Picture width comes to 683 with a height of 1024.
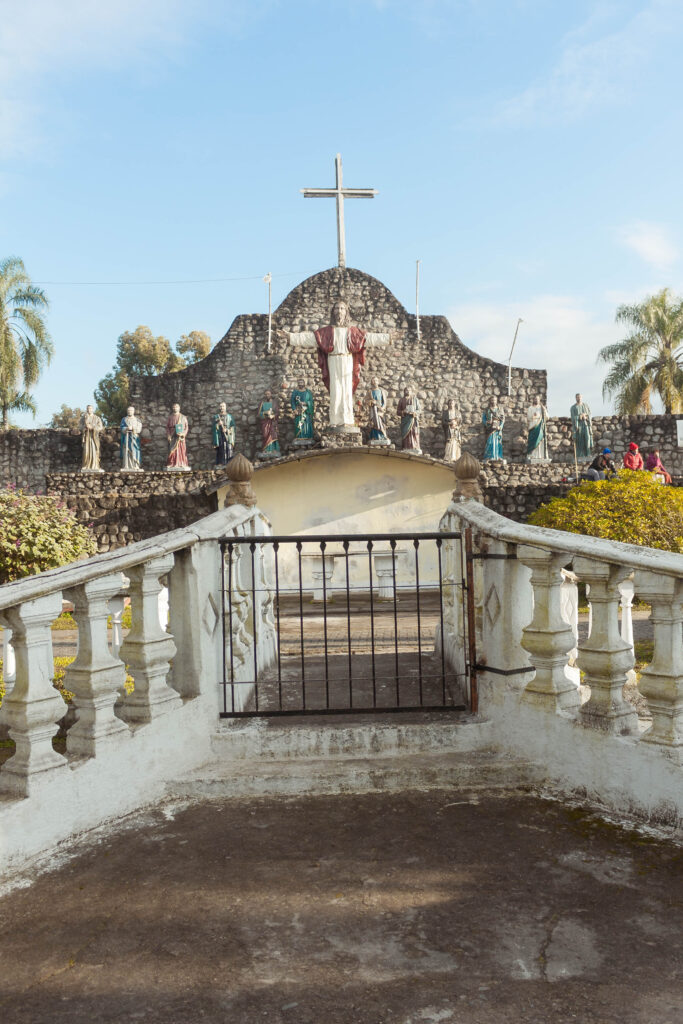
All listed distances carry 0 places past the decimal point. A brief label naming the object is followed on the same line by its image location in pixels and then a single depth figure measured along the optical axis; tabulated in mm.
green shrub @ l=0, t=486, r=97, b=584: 12055
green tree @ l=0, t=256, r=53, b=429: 28875
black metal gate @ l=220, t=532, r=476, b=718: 4257
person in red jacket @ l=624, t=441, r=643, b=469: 20031
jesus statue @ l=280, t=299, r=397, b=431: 21266
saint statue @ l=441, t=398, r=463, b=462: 23453
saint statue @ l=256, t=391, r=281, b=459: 23422
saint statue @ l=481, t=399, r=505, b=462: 23875
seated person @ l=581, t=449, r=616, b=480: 14859
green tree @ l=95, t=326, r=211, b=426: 39750
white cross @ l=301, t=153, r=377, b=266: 24297
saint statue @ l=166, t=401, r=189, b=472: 22234
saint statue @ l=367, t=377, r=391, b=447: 22461
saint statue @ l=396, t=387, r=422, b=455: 23359
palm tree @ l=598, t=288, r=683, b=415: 30172
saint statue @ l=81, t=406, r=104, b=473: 21734
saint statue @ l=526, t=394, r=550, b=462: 23469
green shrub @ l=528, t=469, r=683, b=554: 11344
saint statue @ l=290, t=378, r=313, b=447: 23094
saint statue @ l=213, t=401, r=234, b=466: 23844
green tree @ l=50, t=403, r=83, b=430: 44812
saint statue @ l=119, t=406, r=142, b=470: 22078
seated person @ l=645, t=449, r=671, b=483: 18133
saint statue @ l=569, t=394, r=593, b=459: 23391
